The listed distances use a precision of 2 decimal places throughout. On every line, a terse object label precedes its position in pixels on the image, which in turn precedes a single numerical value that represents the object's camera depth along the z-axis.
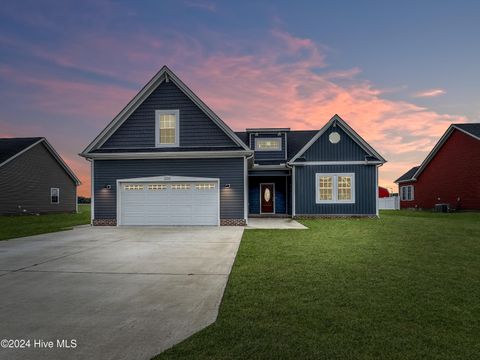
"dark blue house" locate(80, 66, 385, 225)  15.71
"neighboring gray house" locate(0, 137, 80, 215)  25.47
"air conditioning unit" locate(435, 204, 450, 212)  25.20
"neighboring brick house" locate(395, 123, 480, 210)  23.83
